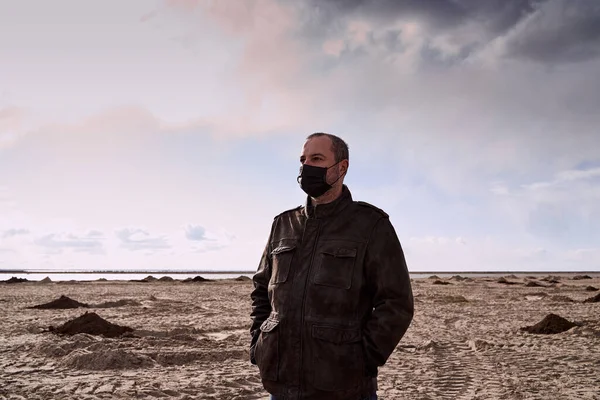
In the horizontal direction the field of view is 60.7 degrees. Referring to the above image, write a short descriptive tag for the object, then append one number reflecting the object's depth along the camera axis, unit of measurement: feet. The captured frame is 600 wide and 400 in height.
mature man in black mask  8.66
